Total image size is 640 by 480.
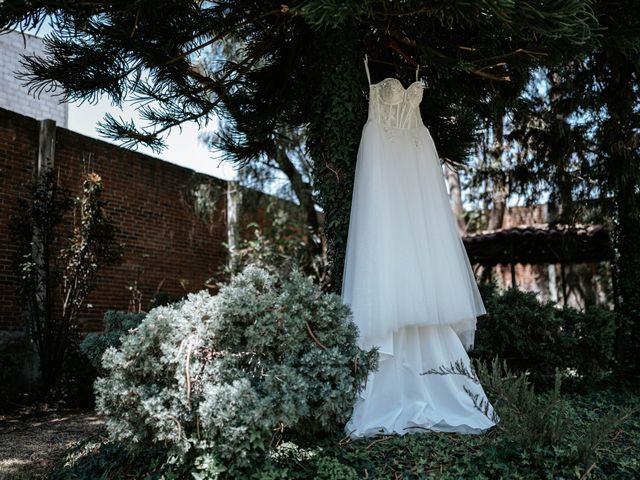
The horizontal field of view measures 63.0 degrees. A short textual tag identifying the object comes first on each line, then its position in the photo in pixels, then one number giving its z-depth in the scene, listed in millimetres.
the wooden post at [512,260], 9250
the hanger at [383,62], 3484
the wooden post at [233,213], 9133
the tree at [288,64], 2967
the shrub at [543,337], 4637
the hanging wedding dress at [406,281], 2908
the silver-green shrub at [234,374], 2088
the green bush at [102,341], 3575
